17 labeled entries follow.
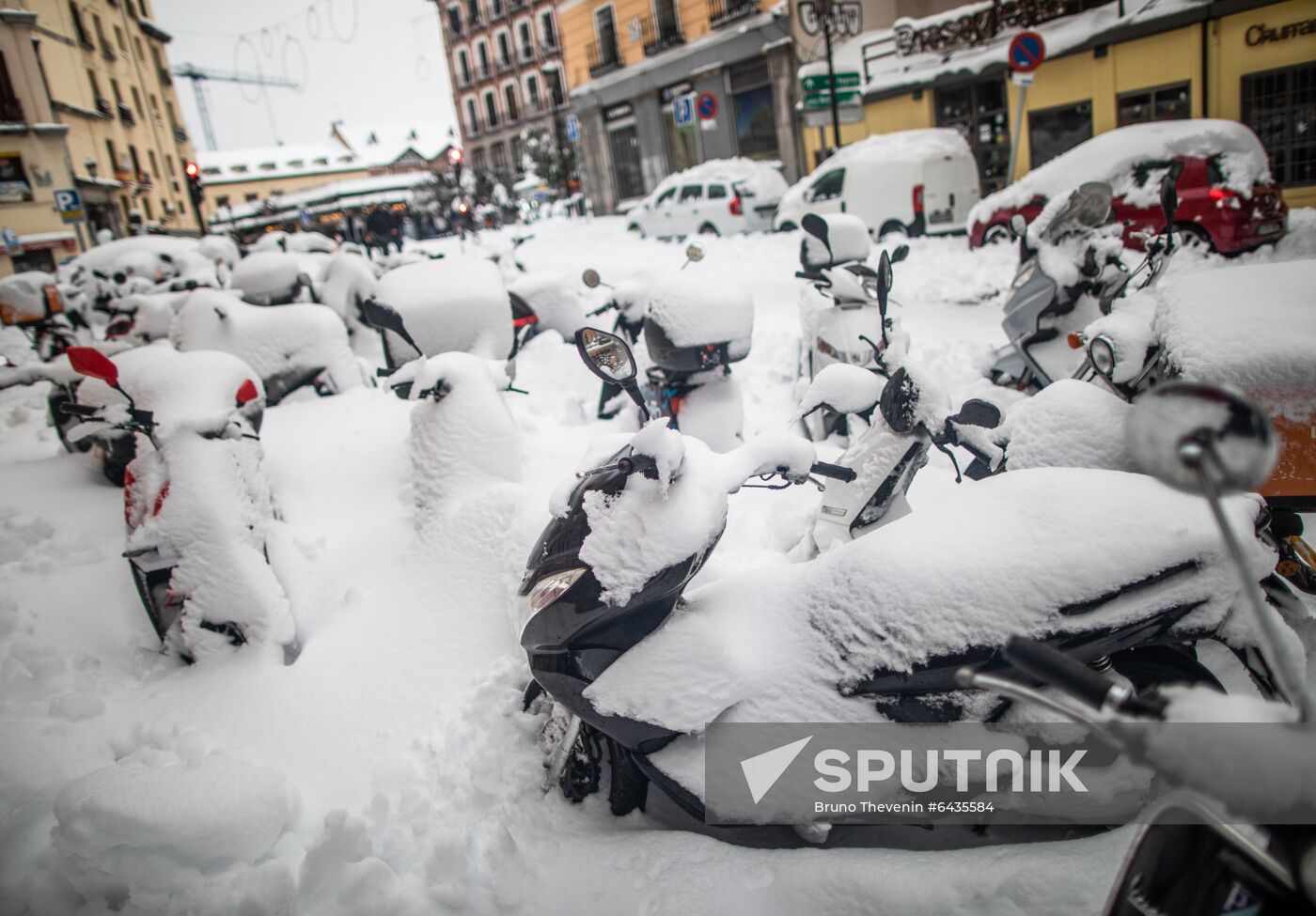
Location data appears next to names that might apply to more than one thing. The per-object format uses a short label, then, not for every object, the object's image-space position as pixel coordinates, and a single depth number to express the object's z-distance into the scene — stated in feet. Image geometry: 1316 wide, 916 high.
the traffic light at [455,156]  53.83
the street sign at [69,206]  48.83
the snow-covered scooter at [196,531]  10.95
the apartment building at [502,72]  142.72
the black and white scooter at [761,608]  6.00
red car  27.99
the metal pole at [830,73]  47.16
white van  44.65
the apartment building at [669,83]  71.00
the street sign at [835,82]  48.11
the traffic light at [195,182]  44.27
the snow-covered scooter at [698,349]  14.75
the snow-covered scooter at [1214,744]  3.16
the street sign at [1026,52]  34.12
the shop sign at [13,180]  63.57
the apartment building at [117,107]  69.41
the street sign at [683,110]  63.41
